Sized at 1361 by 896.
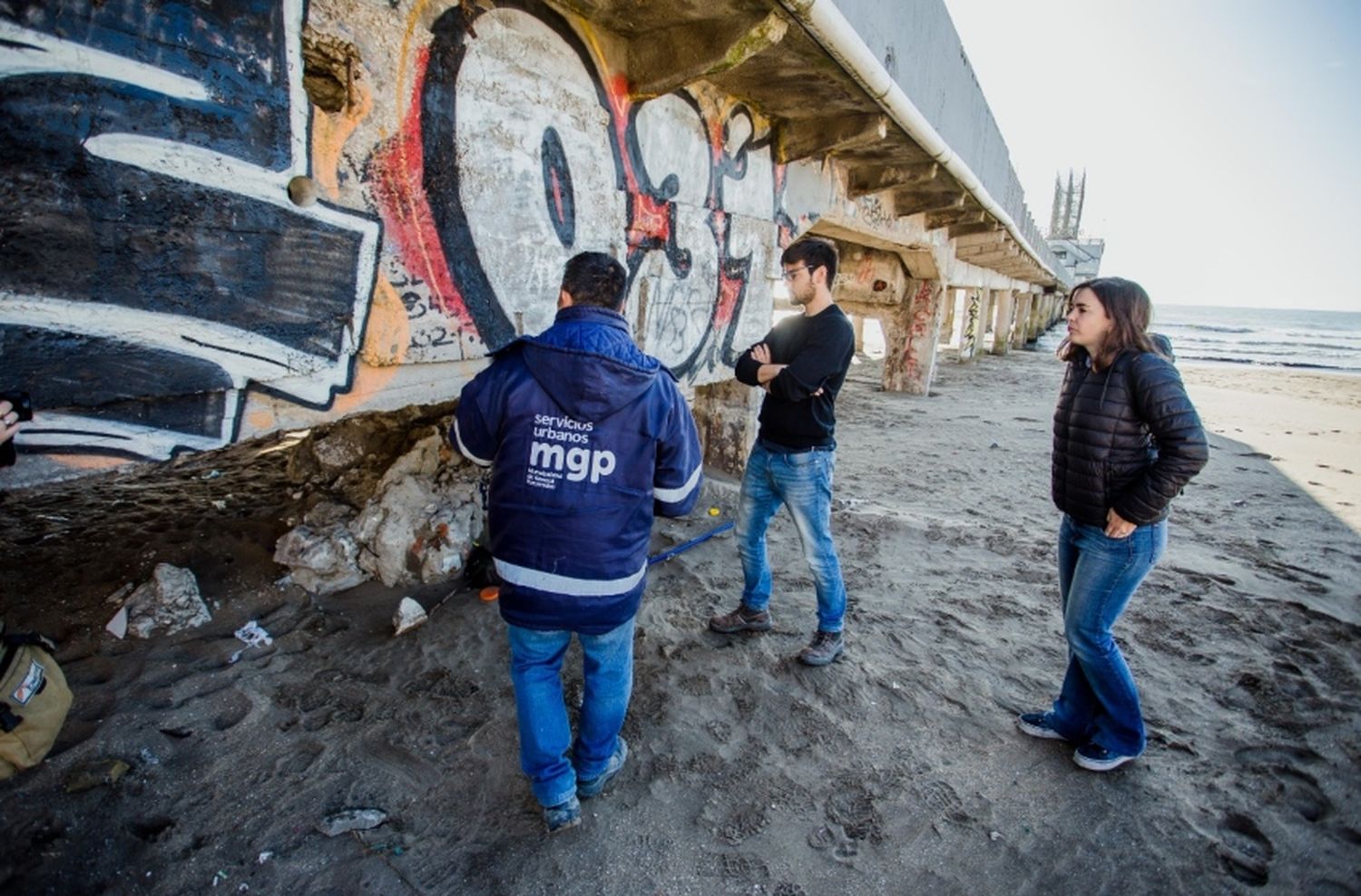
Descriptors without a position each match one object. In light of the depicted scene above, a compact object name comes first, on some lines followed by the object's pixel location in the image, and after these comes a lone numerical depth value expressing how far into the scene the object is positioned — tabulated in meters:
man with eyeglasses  3.16
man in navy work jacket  2.06
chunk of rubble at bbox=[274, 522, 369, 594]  3.85
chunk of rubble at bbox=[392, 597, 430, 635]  3.52
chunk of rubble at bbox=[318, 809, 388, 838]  2.35
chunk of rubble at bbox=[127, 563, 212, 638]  3.33
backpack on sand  1.91
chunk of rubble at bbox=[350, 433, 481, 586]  4.02
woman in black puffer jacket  2.33
